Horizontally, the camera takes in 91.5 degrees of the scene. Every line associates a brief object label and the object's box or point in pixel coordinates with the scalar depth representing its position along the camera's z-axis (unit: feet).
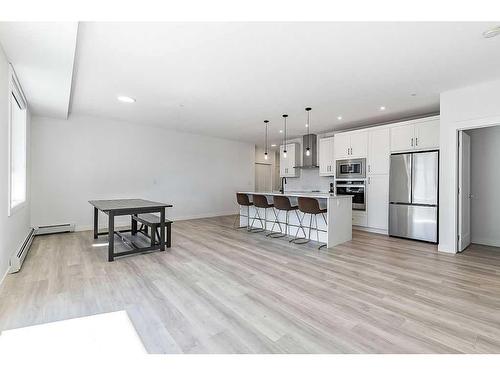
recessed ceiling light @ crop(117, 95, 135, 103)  13.99
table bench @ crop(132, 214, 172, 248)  13.03
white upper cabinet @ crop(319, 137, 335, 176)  21.68
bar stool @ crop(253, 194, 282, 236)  16.54
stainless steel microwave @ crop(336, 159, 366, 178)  18.40
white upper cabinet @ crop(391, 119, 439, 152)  14.93
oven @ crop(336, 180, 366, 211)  18.40
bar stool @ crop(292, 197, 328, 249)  13.41
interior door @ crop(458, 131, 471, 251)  12.89
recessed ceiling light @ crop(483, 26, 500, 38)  7.52
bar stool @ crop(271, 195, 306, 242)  15.25
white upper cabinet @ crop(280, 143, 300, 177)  25.23
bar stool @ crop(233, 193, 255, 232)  18.08
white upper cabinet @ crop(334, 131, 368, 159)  18.33
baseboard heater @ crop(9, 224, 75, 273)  9.82
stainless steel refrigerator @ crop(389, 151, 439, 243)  14.42
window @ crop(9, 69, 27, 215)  11.90
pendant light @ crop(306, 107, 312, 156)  15.85
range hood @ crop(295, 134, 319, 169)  23.41
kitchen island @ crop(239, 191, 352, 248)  13.93
